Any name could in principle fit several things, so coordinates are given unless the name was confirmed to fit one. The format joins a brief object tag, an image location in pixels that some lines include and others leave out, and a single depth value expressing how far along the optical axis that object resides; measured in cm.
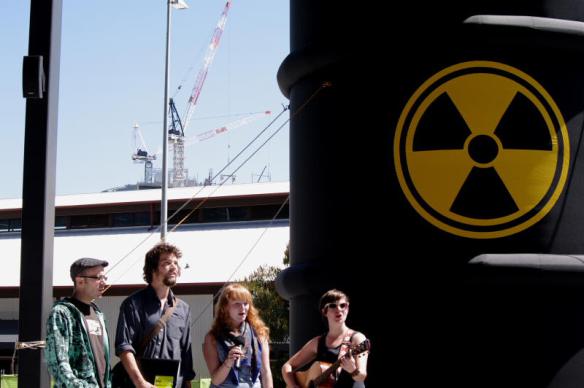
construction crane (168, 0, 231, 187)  9444
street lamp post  2781
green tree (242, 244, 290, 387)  2458
